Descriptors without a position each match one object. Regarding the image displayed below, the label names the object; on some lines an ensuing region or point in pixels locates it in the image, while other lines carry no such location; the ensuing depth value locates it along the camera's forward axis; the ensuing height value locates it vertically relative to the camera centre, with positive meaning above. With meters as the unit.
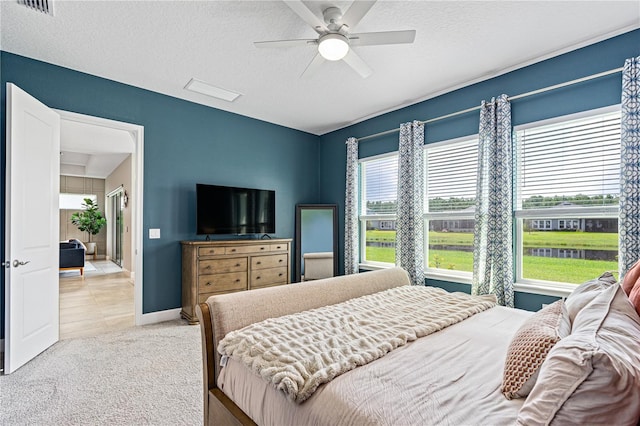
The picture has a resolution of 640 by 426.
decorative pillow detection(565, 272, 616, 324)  1.32 -0.35
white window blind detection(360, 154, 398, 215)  4.50 +0.46
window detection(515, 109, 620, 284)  2.72 +0.18
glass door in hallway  8.16 -0.22
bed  0.73 -0.58
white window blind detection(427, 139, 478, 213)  3.62 +0.48
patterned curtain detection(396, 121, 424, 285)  3.90 +0.17
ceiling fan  2.12 +1.30
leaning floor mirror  5.05 -0.41
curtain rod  2.63 +1.19
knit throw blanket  1.16 -0.56
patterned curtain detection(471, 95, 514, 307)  3.13 +0.09
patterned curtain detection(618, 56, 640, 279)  2.40 +0.36
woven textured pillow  1.01 -0.47
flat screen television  4.04 +0.07
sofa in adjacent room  6.49 -0.88
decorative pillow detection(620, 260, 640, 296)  1.39 -0.29
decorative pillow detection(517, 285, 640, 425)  0.69 -0.39
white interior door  2.51 -0.11
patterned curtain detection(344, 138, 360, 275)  4.79 +0.03
